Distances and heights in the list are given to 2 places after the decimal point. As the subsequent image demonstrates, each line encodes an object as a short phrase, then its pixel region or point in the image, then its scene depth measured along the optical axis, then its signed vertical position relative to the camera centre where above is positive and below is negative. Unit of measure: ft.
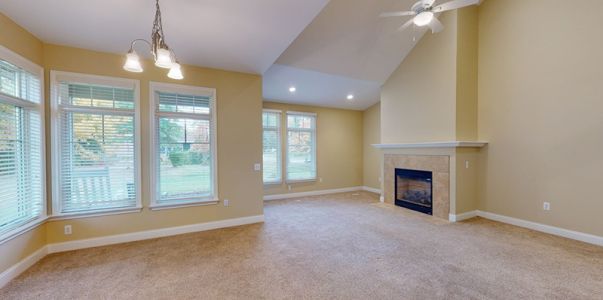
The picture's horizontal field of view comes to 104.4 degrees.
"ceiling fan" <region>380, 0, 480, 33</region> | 9.10 +5.68
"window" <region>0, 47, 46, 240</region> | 7.91 +0.28
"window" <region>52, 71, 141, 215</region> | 10.16 +0.29
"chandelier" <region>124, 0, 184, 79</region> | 6.15 +2.50
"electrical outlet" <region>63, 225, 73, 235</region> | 10.28 -3.49
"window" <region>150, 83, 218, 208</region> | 11.87 +0.24
